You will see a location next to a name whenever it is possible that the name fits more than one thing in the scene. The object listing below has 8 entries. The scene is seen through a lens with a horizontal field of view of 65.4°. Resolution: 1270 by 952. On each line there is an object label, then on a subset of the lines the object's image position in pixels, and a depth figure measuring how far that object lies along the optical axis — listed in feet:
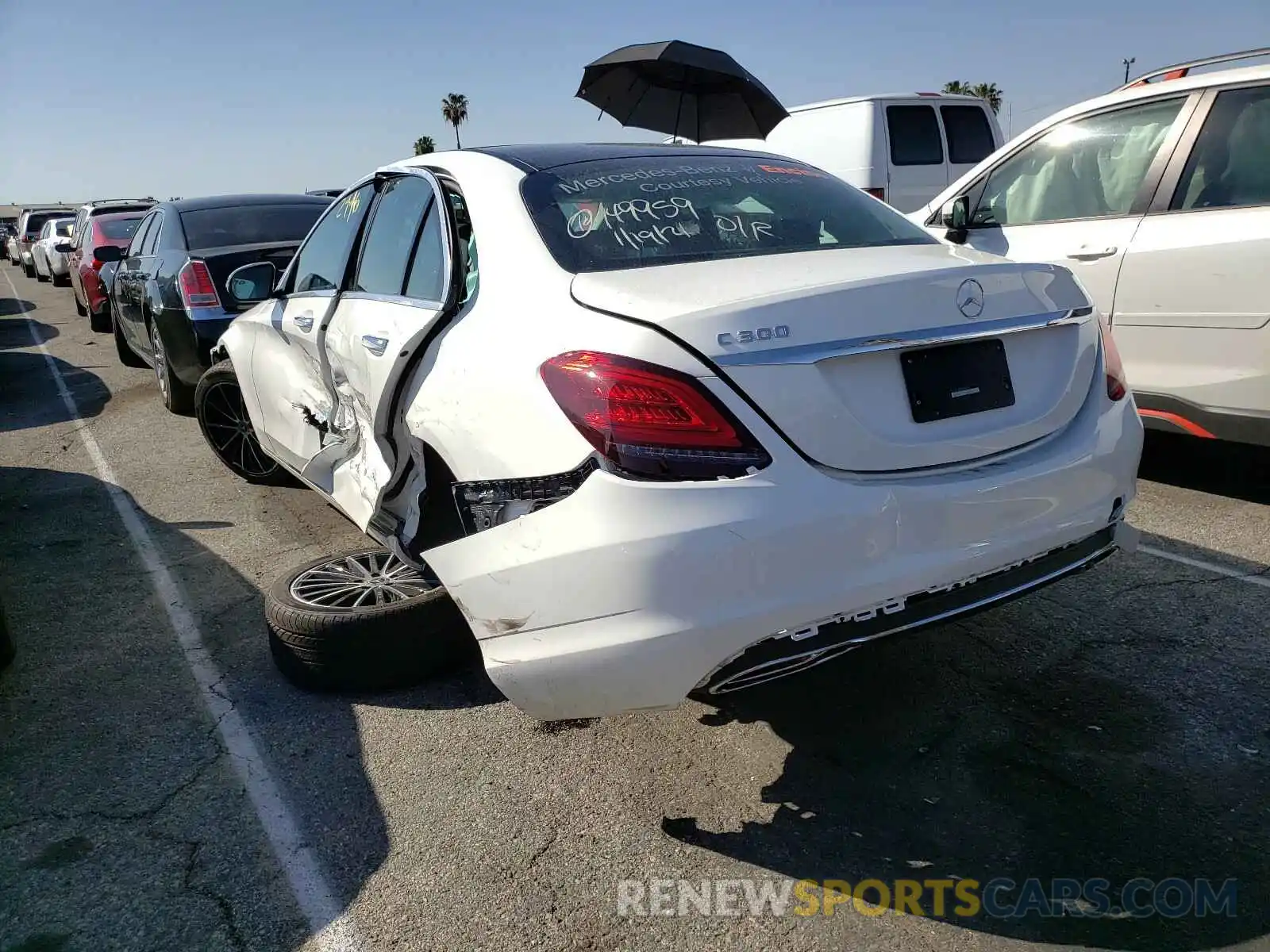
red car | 42.88
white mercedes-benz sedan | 7.15
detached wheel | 10.53
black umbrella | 34.91
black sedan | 22.33
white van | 36.42
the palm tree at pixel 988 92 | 175.11
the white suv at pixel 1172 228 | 14.51
